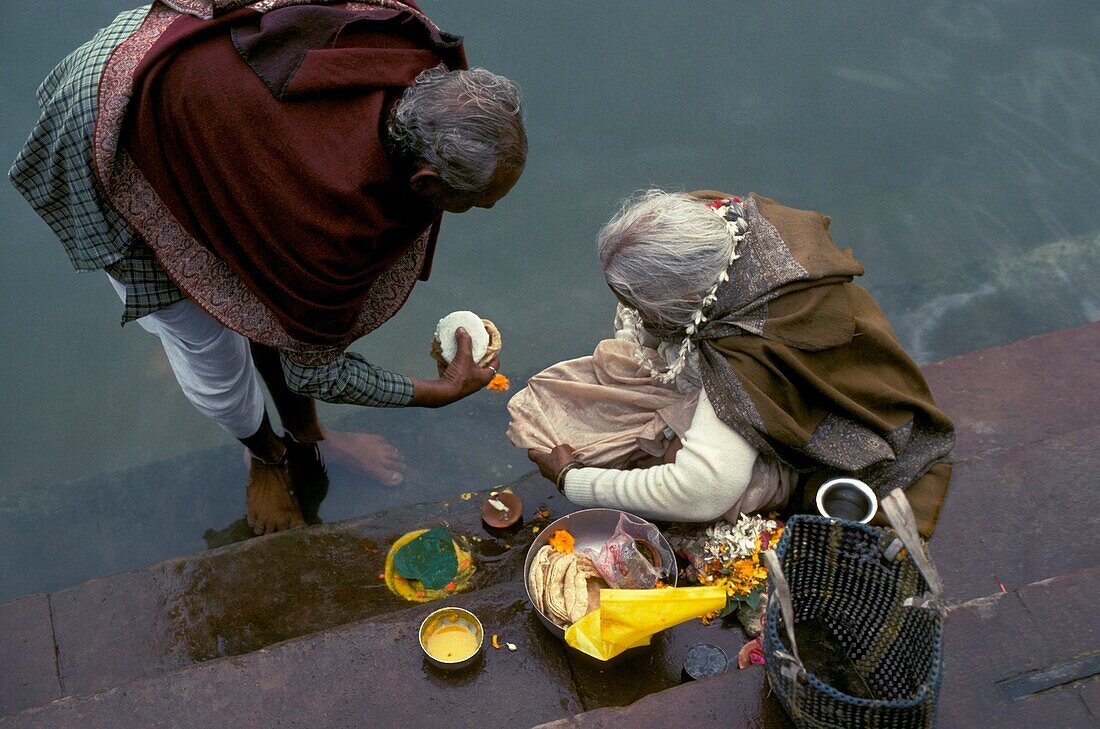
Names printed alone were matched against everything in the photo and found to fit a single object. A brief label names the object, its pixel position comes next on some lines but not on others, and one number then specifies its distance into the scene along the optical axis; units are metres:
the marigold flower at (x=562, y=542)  2.89
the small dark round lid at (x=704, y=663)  2.56
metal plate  2.86
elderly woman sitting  2.48
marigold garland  2.71
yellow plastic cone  2.36
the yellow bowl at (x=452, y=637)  2.55
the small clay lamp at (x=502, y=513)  3.24
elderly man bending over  2.30
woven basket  1.92
